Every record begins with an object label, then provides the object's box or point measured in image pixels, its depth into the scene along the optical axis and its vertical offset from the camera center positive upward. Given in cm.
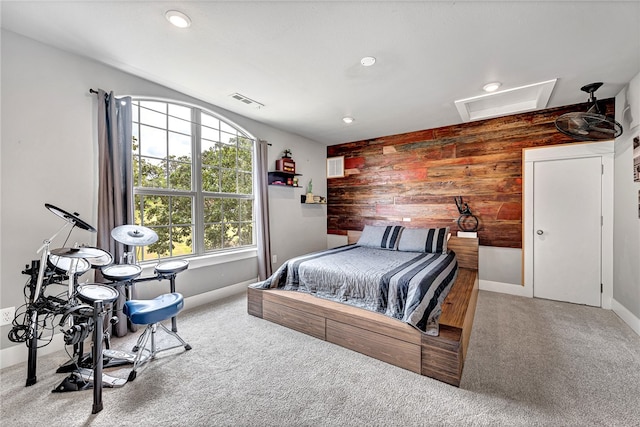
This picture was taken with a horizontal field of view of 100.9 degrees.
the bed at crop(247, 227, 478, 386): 184 -88
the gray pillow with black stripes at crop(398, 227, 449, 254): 353 -42
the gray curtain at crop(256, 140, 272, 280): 372 -9
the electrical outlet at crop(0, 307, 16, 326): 195 -76
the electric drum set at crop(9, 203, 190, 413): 160 -58
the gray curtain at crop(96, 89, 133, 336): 233 +35
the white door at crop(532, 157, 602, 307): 315 -26
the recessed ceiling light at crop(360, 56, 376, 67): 225 +129
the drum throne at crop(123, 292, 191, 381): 186 -74
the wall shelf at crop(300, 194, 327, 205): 467 +22
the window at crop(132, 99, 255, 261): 282 +38
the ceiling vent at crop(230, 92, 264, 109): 299 +131
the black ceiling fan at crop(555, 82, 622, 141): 262 +87
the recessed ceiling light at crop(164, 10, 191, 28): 175 +131
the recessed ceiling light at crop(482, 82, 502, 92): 270 +128
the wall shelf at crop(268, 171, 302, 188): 405 +52
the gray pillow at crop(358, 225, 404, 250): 383 -40
